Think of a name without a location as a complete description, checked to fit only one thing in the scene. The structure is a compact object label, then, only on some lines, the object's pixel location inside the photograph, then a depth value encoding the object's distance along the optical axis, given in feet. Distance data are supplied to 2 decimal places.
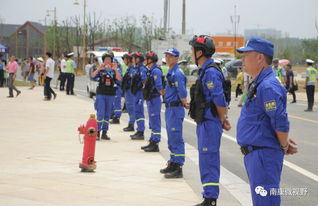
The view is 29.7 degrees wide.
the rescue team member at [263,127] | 16.92
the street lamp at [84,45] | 221.09
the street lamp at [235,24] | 277.29
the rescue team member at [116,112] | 57.52
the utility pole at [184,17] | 154.01
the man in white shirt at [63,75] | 99.96
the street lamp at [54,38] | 256.56
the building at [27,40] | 432.25
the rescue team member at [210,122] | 23.26
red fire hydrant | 31.45
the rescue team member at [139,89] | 46.11
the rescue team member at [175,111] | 30.40
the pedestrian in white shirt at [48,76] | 84.84
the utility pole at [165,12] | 154.80
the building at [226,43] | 255.09
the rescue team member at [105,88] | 43.93
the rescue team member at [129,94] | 50.44
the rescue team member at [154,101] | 39.37
